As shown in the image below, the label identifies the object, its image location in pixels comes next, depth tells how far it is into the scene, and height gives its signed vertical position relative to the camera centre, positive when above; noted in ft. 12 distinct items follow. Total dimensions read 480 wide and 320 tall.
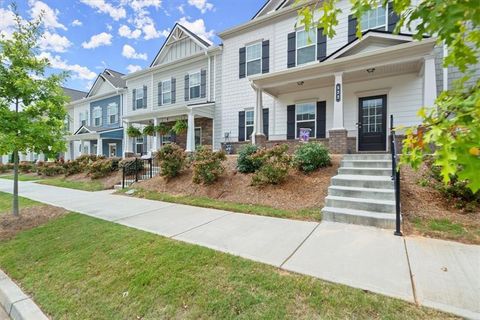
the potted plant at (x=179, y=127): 43.86 +6.06
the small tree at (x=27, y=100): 17.51 +4.69
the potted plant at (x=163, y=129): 47.16 +6.22
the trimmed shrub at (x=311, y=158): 23.43 +0.26
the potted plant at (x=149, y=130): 47.01 +5.88
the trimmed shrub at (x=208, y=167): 26.45 -0.71
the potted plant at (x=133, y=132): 49.73 +5.83
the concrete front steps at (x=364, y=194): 15.48 -2.42
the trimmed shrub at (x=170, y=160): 30.50 +0.06
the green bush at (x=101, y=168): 42.83 -1.38
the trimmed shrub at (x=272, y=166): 22.57 -0.50
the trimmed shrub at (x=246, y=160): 26.73 +0.06
